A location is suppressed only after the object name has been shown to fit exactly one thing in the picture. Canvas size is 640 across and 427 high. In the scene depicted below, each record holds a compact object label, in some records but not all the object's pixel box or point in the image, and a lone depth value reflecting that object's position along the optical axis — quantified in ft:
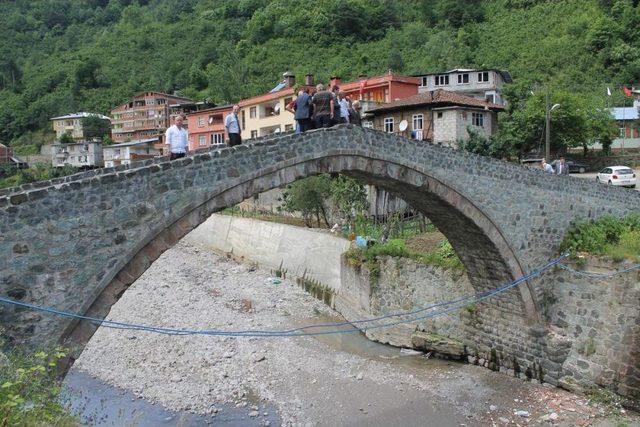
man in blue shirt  32.37
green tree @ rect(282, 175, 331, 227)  79.77
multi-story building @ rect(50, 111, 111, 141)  201.05
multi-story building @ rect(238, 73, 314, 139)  108.17
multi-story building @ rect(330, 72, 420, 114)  110.73
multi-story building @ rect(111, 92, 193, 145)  196.34
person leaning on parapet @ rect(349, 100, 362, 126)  35.93
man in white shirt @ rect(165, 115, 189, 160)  29.89
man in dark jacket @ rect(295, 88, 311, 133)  32.96
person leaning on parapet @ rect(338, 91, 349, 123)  34.73
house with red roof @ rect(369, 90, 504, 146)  83.15
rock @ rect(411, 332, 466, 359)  46.34
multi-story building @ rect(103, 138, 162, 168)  162.87
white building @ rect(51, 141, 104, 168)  177.78
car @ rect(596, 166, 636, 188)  71.97
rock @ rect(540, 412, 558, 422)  35.22
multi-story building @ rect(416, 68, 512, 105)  125.49
